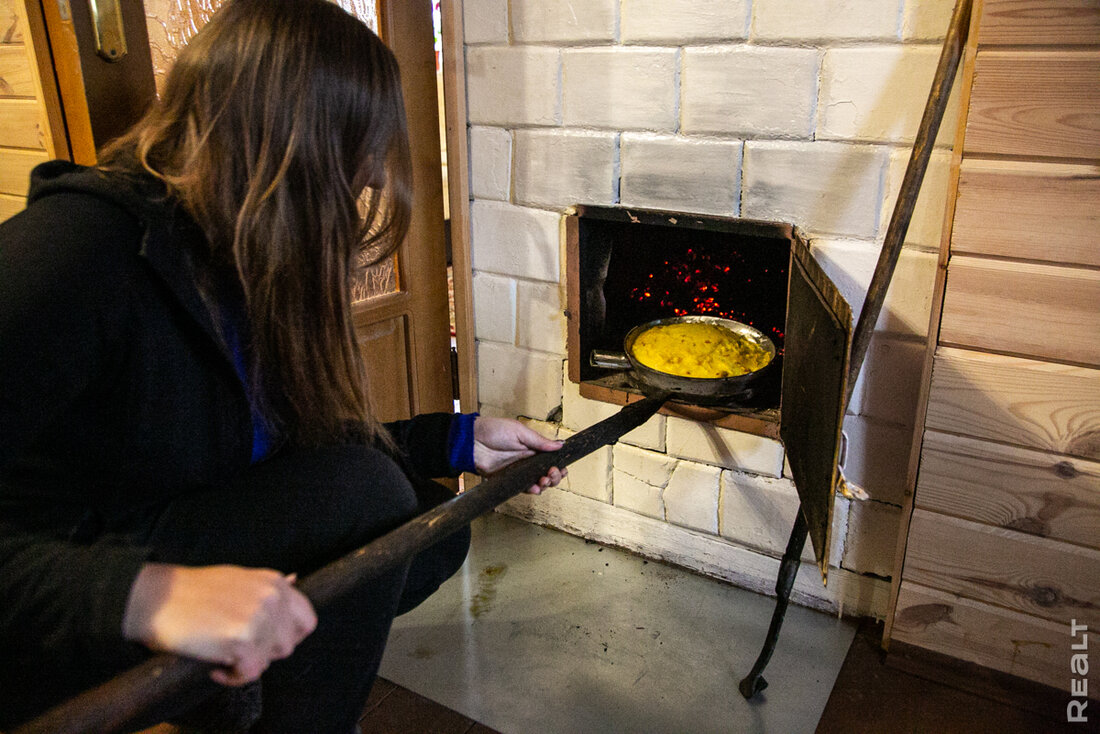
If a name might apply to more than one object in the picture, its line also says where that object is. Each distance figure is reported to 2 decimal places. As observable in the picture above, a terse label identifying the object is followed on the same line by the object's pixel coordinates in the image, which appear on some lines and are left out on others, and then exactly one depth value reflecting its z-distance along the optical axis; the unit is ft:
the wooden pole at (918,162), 4.19
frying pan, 5.26
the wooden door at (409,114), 4.18
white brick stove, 4.84
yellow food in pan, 5.56
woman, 2.47
